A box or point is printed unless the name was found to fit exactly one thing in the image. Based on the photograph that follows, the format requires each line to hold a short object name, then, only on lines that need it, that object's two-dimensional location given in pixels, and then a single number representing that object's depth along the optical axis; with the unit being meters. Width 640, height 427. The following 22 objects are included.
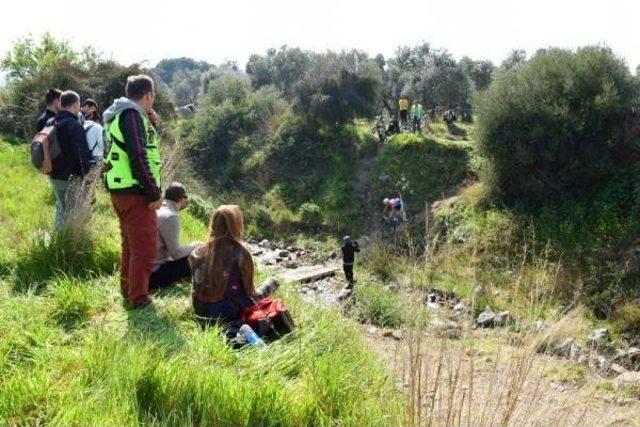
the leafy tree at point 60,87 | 15.32
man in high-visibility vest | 3.70
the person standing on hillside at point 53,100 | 6.14
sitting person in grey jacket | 4.61
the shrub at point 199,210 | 9.89
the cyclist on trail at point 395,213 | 13.24
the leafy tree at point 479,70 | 30.67
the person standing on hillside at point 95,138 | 6.08
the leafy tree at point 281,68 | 39.12
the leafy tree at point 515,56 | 30.54
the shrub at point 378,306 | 7.93
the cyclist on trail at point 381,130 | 21.25
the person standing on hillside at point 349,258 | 9.92
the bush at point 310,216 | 18.38
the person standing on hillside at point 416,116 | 20.09
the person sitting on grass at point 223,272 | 3.79
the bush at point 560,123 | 12.77
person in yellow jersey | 21.08
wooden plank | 11.39
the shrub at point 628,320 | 8.86
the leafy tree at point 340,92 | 22.09
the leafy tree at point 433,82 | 26.53
